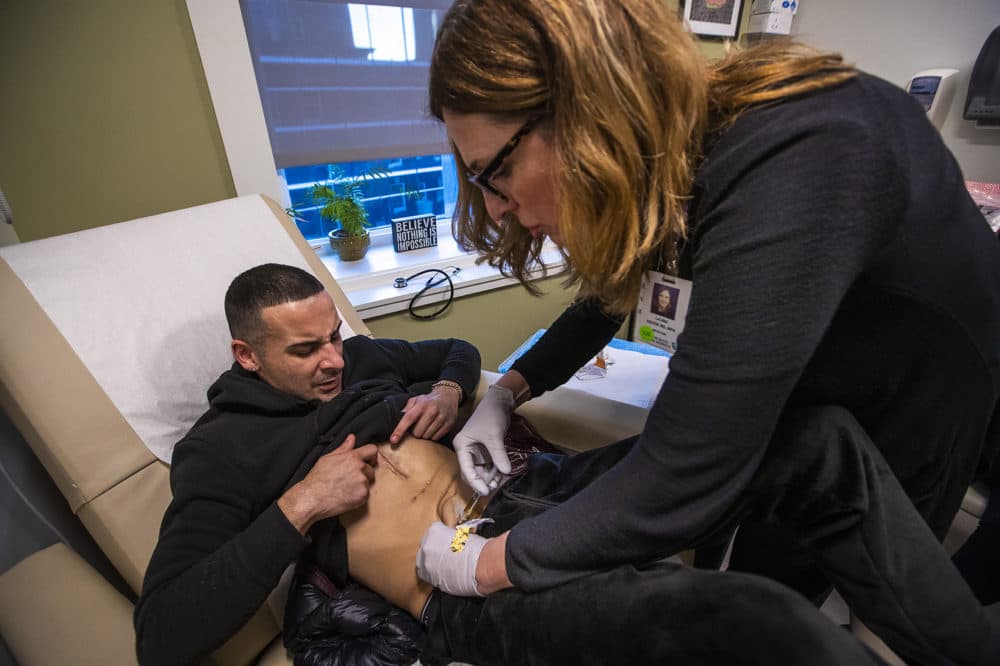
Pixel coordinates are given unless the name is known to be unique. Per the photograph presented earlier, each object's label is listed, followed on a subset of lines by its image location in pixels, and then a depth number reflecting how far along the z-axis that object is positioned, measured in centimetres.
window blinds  158
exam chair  81
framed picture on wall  215
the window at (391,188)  193
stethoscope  181
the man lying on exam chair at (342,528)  63
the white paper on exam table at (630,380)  160
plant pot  189
